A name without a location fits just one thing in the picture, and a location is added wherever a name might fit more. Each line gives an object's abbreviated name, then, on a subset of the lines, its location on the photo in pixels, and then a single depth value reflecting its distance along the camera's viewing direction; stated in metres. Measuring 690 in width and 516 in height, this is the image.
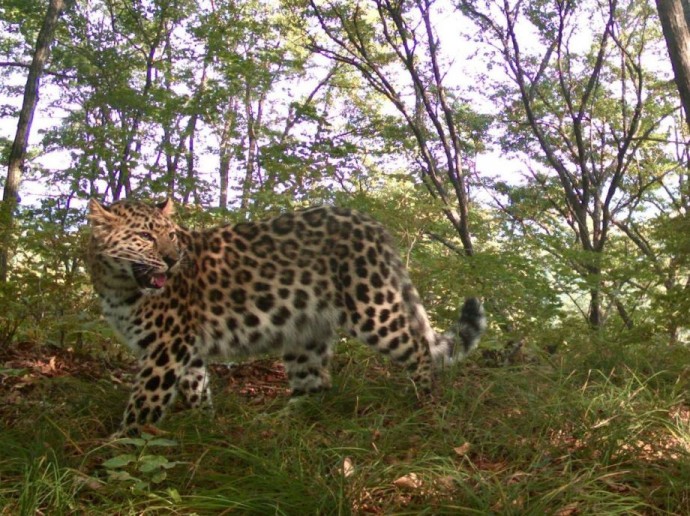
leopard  5.44
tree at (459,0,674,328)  18.53
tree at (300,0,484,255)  17.34
